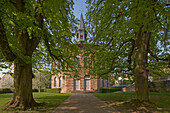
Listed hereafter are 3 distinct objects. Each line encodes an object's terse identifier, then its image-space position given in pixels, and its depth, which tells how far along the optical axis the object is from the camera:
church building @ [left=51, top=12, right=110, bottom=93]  28.98
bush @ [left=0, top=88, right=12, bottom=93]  33.48
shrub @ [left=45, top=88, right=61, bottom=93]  29.52
